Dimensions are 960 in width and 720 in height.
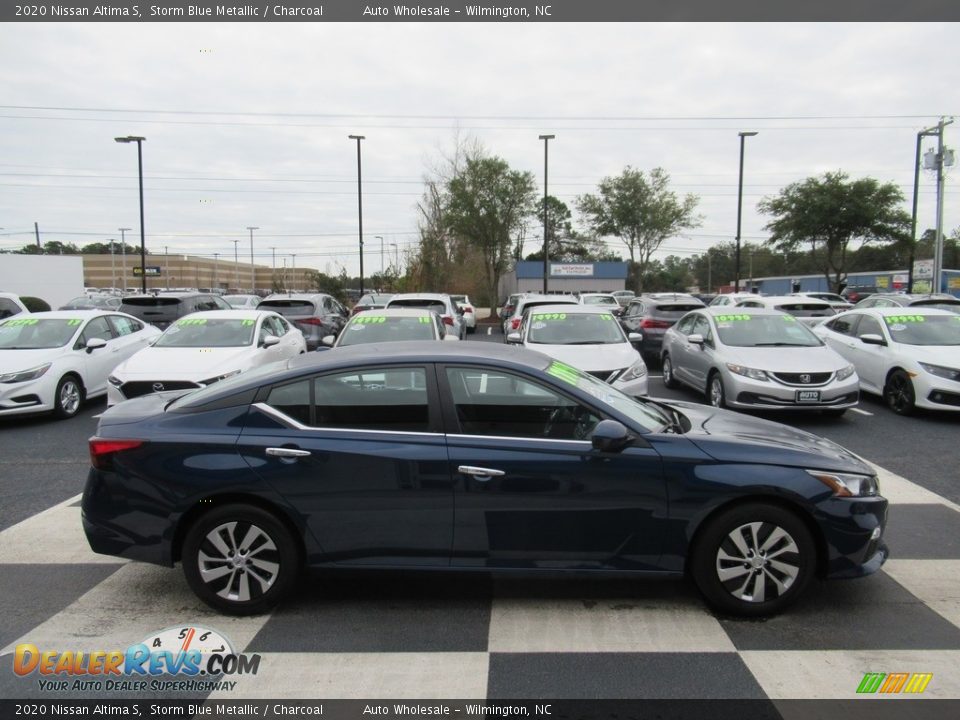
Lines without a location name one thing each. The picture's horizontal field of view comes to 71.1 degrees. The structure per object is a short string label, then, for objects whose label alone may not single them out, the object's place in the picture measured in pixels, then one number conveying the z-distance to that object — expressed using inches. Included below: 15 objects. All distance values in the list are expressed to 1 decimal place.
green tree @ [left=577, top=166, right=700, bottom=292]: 1695.4
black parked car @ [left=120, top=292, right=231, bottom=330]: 582.6
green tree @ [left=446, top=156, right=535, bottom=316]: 1266.0
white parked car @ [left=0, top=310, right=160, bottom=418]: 362.3
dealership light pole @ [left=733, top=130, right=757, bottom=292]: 1229.1
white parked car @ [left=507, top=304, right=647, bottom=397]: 339.3
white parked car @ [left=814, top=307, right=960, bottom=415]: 350.3
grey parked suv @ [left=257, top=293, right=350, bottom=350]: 628.1
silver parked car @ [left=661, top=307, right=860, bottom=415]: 338.3
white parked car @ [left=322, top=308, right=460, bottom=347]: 396.8
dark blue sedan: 144.4
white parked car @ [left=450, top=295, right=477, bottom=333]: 959.0
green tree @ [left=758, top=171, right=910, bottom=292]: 1307.8
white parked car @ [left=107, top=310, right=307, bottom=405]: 336.5
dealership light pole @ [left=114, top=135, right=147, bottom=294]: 1169.0
